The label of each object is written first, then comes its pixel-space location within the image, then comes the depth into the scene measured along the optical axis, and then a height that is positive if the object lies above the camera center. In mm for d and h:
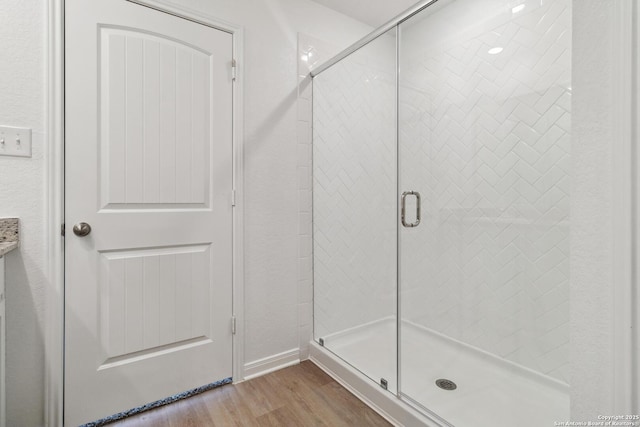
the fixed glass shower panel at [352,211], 2049 -19
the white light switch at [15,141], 1286 +269
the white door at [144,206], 1440 +8
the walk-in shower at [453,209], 1669 +1
